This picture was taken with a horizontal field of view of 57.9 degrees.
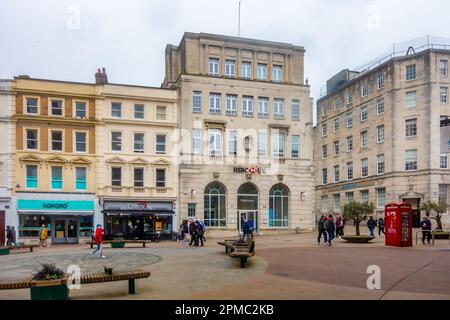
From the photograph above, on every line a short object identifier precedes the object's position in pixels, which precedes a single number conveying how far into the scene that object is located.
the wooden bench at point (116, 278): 10.07
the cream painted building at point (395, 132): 41.50
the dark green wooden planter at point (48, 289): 8.89
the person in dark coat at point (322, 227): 24.59
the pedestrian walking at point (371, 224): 29.48
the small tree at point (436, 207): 31.19
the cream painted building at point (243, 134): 36.03
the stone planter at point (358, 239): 24.83
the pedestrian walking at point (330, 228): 23.47
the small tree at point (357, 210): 28.78
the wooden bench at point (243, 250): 14.26
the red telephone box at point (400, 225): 21.95
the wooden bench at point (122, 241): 24.67
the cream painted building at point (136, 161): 33.56
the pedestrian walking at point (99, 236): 19.13
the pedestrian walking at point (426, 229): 23.95
